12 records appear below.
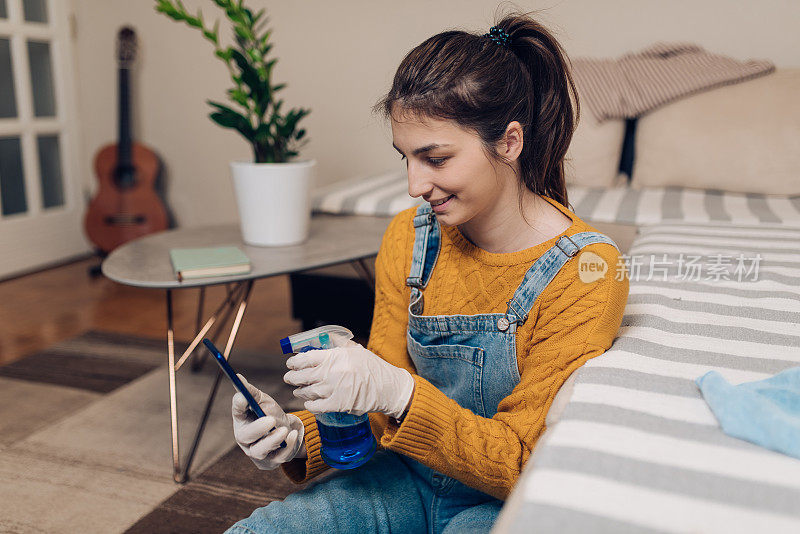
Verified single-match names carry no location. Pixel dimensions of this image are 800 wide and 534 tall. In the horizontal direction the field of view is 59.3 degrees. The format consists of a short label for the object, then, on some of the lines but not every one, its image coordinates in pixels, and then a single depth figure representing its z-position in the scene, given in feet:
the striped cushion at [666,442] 1.74
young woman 2.81
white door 10.25
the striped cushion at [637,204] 6.16
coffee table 4.93
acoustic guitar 10.77
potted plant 5.50
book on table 4.82
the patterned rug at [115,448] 4.72
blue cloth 2.05
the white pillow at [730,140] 7.04
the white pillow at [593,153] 7.75
